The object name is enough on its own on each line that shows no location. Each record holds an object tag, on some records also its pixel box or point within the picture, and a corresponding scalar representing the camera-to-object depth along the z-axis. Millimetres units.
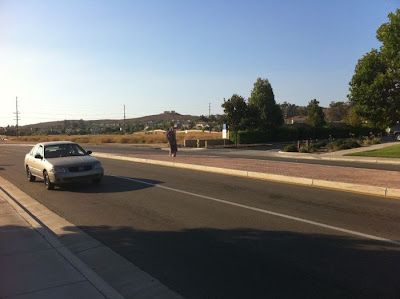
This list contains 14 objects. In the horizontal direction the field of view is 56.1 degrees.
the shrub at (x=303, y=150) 29017
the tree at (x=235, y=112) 43712
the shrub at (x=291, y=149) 29438
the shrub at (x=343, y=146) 30264
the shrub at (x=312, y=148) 29712
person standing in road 21469
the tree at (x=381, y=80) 22688
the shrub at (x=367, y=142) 34700
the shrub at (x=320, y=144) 31781
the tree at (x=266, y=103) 49291
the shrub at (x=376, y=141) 36112
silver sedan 11031
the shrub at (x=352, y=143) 30991
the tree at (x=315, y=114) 63094
